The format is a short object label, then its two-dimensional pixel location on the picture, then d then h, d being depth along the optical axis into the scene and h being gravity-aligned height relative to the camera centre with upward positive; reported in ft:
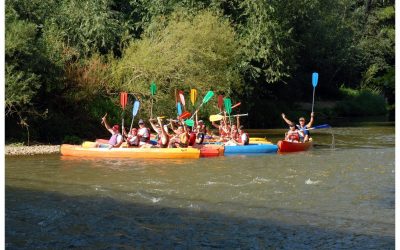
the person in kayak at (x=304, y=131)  67.62 -0.55
